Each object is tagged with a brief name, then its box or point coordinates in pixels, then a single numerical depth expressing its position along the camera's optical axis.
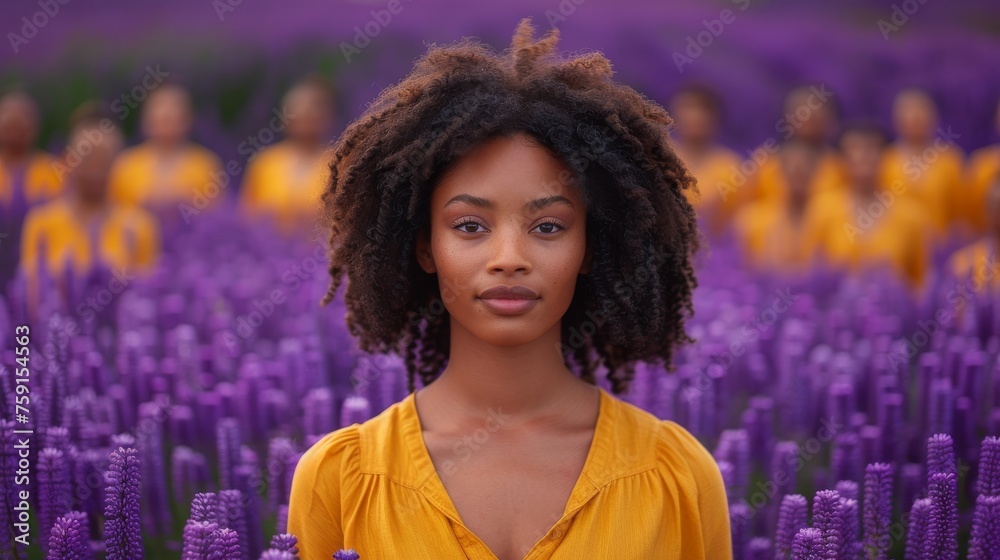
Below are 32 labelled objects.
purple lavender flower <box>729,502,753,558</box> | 2.79
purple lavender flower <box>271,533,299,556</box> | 2.01
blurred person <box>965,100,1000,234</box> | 5.83
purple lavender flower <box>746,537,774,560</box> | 2.82
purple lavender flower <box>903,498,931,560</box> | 2.39
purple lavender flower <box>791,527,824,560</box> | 2.16
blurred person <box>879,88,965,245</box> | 6.29
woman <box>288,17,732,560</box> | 2.17
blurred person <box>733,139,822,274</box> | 6.28
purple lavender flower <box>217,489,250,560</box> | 2.41
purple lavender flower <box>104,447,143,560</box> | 2.25
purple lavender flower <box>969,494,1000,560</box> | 2.35
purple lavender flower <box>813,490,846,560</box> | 2.25
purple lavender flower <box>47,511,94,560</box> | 2.24
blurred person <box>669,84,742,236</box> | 7.26
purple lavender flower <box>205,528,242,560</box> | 2.13
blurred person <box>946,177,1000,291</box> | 4.39
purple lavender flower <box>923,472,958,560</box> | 2.35
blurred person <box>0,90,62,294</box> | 5.70
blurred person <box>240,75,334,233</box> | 7.34
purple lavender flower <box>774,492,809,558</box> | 2.46
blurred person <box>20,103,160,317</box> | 5.34
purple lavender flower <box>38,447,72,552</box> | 2.49
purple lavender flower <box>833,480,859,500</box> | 2.52
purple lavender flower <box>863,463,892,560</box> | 2.54
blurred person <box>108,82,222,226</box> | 7.43
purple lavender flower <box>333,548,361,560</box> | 1.99
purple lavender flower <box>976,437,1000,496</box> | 2.40
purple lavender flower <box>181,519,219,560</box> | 2.12
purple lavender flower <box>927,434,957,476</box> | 2.41
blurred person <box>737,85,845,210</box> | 6.88
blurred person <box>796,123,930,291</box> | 5.85
